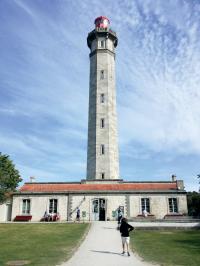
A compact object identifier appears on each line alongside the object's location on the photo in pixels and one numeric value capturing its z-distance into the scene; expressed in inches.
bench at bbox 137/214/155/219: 896.5
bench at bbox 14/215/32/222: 913.6
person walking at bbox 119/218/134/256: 375.7
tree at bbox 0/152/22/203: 828.0
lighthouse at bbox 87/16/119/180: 1123.5
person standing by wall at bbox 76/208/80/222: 891.9
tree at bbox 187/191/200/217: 1626.3
